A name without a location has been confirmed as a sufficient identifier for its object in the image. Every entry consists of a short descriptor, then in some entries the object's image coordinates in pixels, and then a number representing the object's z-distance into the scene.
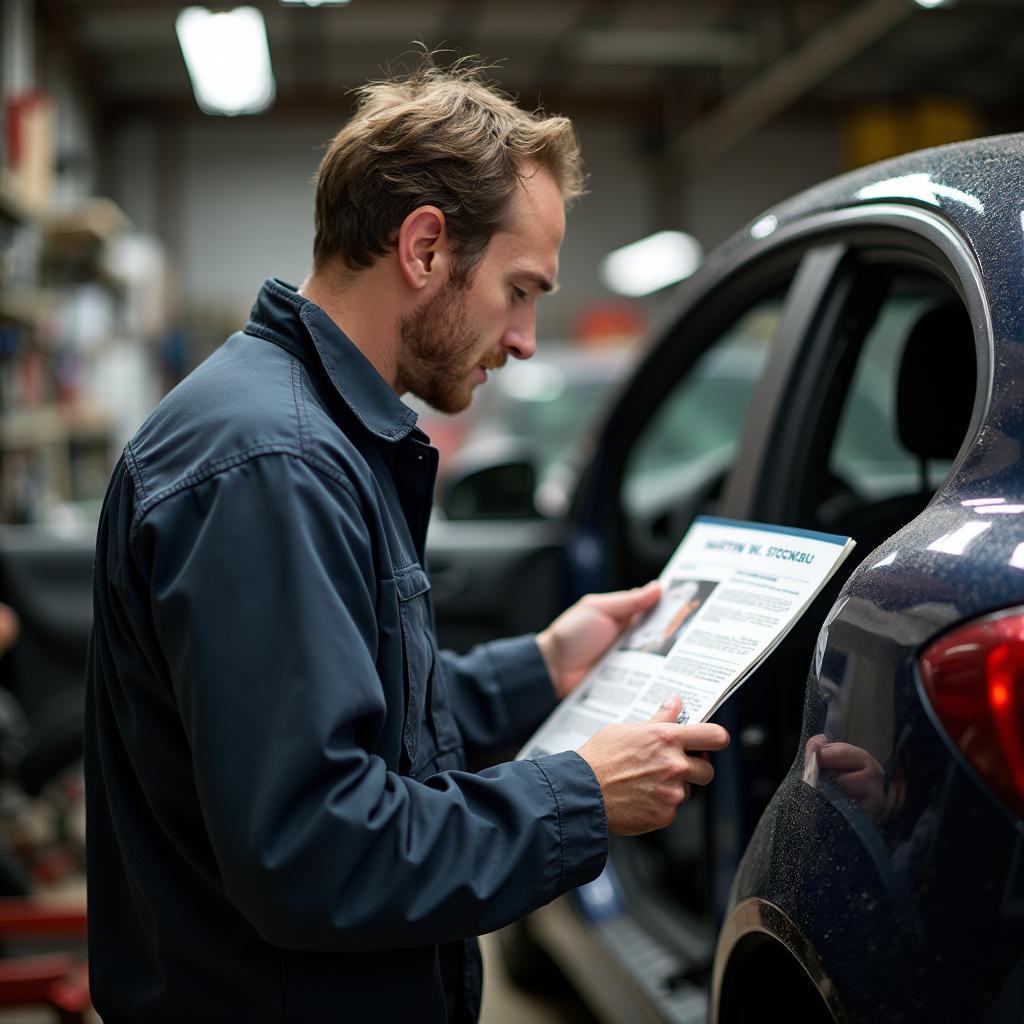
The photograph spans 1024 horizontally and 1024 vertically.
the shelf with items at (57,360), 5.38
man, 0.96
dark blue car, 0.89
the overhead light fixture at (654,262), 11.17
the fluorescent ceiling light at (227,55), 7.05
